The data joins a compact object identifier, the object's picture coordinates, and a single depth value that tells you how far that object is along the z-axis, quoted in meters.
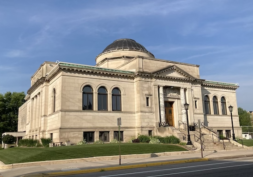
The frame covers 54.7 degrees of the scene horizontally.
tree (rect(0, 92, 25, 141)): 73.62
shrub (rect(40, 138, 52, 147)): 29.92
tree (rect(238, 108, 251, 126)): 106.96
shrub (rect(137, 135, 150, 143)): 31.36
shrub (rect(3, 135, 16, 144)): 43.19
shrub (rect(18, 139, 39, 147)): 33.82
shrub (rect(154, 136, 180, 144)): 29.62
